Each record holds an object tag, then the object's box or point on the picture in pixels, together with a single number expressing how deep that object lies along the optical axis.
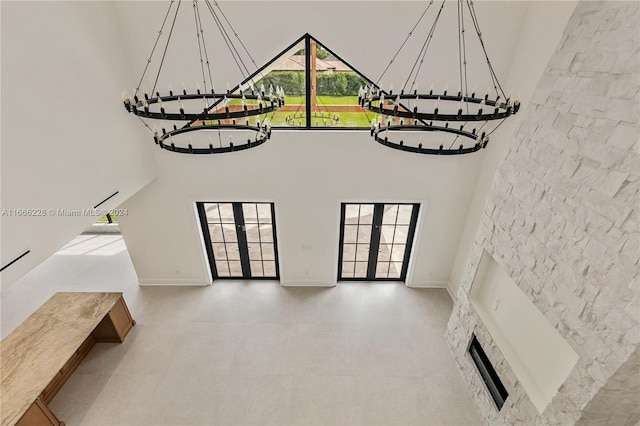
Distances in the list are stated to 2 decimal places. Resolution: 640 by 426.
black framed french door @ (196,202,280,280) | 6.02
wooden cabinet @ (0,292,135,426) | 3.67
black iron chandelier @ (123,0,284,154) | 2.22
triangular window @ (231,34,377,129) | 4.57
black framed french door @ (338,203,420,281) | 6.00
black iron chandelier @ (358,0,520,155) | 2.26
